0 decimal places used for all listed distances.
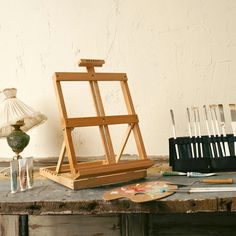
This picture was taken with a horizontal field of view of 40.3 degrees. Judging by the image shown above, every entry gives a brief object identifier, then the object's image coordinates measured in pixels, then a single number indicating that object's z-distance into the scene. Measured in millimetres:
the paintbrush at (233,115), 1006
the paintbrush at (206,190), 766
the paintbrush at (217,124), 991
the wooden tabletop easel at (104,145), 854
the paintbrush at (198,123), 1001
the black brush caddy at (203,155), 976
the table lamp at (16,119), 1074
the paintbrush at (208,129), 995
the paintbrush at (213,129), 991
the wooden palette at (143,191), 723
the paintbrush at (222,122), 987
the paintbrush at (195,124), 1001
